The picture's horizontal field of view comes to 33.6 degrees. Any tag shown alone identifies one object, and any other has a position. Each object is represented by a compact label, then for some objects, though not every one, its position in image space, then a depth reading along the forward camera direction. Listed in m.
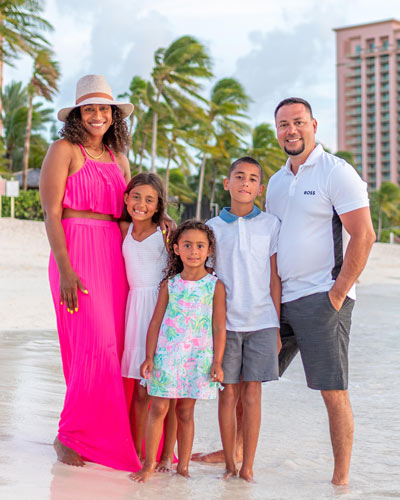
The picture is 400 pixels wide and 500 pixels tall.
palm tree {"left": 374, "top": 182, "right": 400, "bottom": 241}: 60.66
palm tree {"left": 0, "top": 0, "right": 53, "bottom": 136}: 22.91
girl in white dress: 3.32
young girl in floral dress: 3.14
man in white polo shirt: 3.18
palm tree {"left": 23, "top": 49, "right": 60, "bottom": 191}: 26.87
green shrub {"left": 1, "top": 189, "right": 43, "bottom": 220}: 23.98
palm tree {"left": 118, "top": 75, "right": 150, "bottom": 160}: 32.16
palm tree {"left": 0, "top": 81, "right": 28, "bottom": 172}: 34.97
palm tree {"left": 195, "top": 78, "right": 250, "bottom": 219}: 38.12
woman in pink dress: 3.27
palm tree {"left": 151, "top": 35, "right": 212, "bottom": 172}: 31.16
